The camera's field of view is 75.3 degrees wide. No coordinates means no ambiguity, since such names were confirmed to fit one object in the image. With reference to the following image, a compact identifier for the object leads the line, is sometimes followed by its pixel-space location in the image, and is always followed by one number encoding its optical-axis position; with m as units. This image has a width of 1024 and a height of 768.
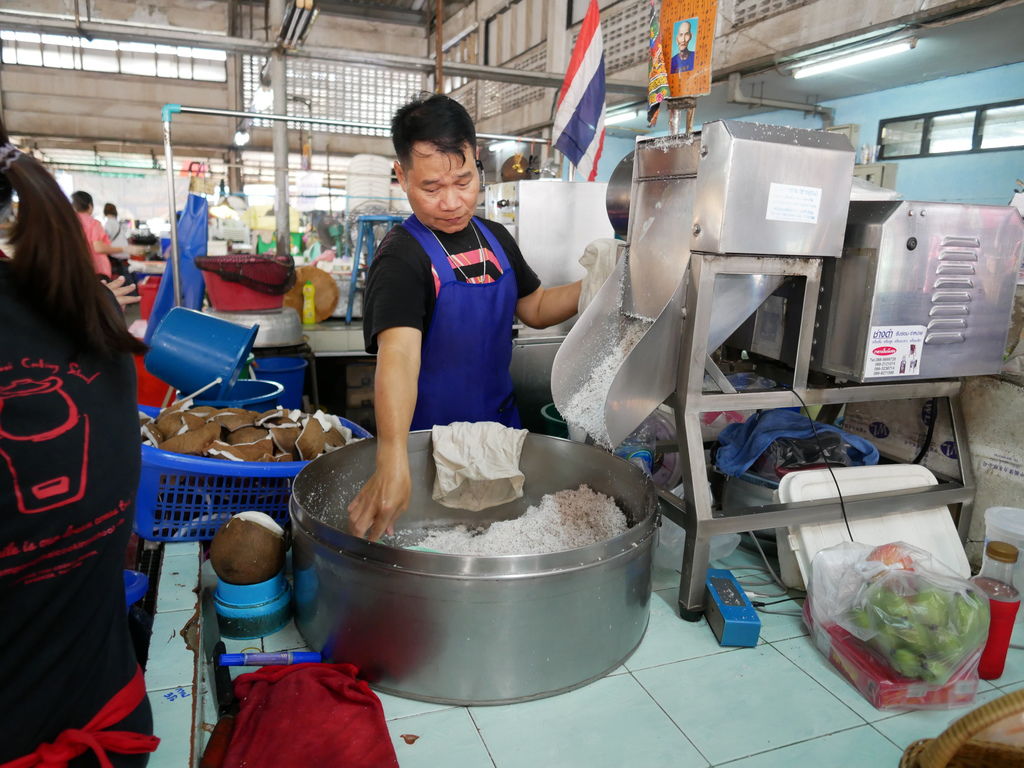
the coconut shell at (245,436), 1.94
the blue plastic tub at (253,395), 2.40
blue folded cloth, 2.21
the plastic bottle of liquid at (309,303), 4.98
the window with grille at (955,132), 5.81
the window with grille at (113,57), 13.26
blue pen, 1.38
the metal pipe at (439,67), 5.54
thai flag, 3.47
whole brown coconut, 1.54
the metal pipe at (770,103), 6.64
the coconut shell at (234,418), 2.00
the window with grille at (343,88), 13.35
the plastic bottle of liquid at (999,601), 1.52
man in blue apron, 1.45
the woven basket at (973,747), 0.83
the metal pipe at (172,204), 3.49
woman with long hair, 0.78
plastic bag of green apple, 1.41
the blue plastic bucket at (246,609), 1.57
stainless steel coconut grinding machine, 1.38
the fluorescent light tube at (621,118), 8.27
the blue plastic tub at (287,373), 3.71
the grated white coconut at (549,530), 1.81
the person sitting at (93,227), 6.45
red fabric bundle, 1.13
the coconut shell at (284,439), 1.99
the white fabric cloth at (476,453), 1.84
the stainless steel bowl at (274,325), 3.93
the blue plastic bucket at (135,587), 1.39
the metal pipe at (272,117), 3.67
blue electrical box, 1.62
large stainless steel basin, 1.34
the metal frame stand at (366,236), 5.02
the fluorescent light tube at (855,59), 5.12
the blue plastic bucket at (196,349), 2.50
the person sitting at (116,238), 7.45
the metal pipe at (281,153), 6.22
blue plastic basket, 1.74
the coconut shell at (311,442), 1.99
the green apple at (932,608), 1.42
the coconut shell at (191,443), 1.82
